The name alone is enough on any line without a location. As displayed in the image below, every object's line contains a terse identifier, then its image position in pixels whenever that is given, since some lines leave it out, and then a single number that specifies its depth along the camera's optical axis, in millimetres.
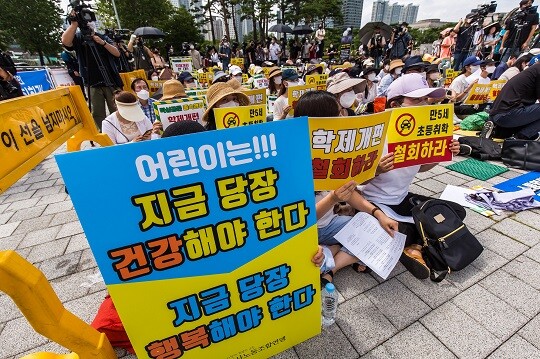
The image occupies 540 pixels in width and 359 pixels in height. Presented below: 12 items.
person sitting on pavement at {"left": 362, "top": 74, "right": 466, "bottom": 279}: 2506
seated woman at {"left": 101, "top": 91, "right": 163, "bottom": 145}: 3541
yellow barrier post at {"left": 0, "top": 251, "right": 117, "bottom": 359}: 1151
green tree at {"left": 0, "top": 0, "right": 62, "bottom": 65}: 28953
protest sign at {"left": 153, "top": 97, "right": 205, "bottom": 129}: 3451
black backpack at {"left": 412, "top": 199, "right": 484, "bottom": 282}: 2299
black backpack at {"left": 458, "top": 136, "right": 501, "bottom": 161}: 4602
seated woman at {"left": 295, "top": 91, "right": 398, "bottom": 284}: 1888
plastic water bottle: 1925
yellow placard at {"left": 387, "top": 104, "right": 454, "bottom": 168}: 2193
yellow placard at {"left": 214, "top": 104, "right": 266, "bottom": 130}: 3127
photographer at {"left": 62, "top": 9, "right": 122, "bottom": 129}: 4454
